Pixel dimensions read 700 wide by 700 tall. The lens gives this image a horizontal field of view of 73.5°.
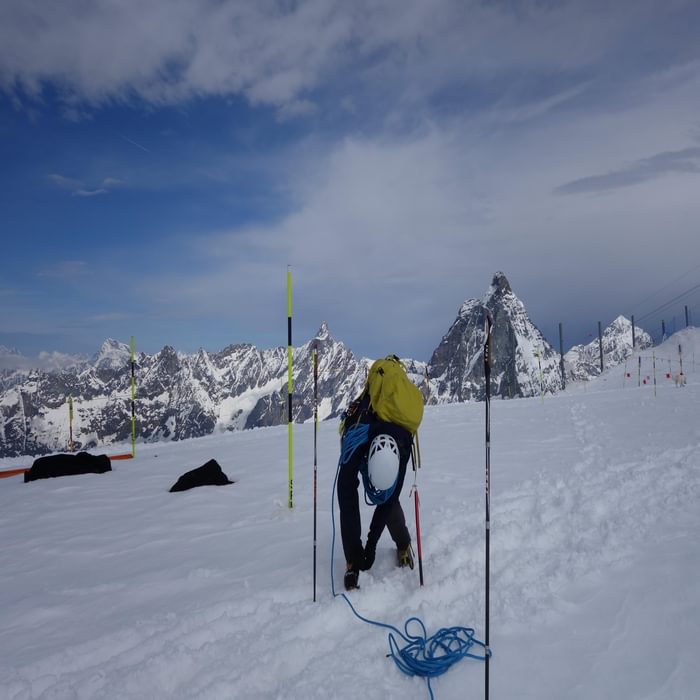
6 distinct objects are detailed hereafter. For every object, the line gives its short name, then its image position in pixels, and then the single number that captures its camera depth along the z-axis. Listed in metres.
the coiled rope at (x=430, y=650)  3.24
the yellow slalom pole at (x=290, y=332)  7.20
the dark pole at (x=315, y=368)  6.67
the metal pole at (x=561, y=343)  66.56
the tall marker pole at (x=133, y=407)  14.90
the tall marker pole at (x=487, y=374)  3.03
